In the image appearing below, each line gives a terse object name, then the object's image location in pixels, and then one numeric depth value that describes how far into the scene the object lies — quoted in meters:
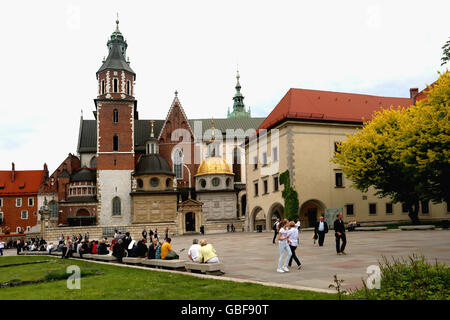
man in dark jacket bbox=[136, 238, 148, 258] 19.67
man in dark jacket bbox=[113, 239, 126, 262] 20.91
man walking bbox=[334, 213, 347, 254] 18.30
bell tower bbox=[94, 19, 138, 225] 67.75
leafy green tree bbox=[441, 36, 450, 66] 25.01
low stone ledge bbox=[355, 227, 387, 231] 33.30
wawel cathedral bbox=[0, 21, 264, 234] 66.44
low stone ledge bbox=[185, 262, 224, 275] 13.81
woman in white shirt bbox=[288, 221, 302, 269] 14.75
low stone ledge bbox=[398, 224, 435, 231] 29.95
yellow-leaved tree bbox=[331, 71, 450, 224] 29.11
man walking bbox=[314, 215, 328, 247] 23.13
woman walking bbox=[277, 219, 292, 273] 14.13
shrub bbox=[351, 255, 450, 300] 7.87
